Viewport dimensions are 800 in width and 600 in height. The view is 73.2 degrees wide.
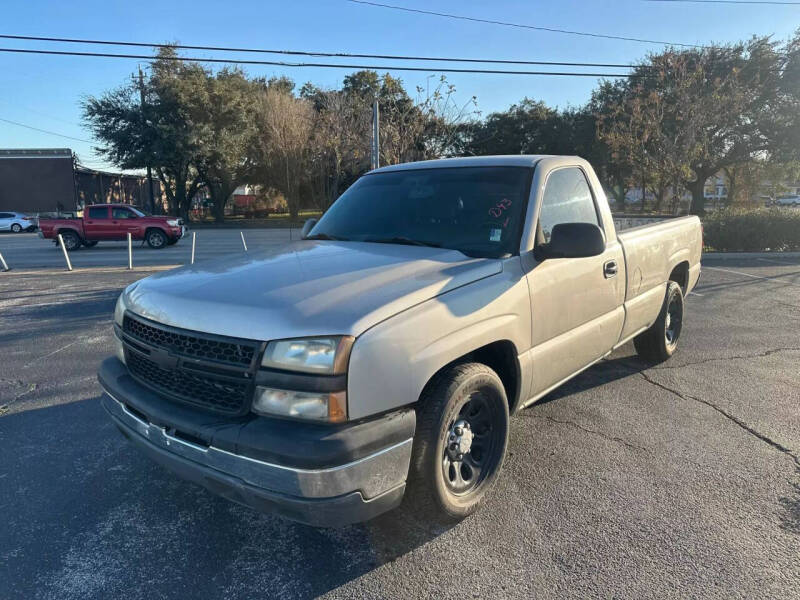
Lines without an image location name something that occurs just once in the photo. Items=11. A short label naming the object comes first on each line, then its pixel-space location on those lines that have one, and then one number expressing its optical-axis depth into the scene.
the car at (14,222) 35.84
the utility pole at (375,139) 16.22
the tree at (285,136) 35.00
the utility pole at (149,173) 33.88
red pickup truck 20.73
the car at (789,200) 64.76
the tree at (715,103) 19.14
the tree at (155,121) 33.38
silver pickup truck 2.16
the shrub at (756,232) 15.73
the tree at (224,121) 34.34
